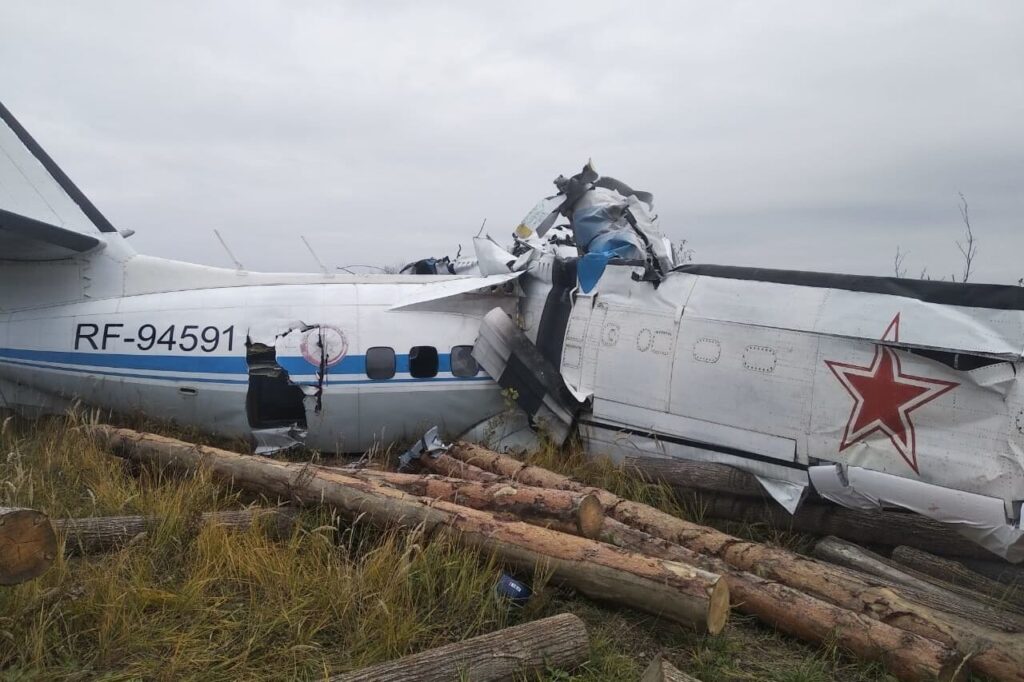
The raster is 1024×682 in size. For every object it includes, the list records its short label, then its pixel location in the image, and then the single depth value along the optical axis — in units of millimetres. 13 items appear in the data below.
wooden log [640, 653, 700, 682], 3473
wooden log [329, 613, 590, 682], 3551
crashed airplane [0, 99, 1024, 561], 5504
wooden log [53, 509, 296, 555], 5164
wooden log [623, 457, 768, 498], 6402
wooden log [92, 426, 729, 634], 4148
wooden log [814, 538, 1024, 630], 4727
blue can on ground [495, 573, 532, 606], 4609
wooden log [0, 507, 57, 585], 3631
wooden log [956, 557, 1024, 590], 5477
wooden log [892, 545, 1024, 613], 5277
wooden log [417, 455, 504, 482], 6718
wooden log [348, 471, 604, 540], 5008
